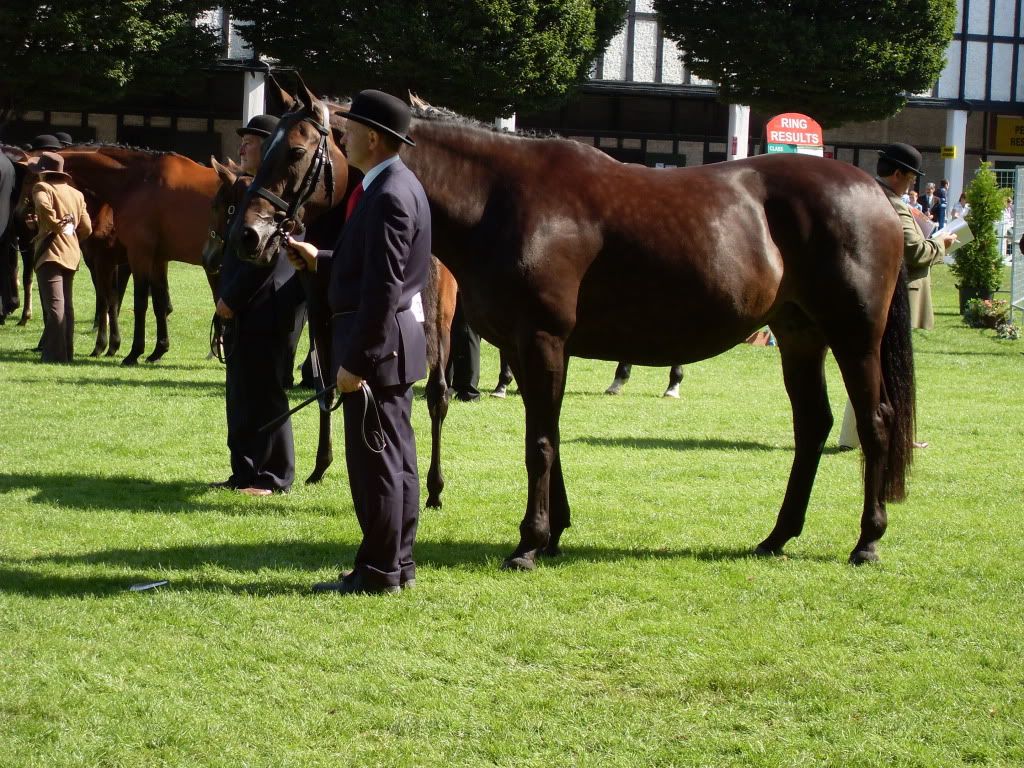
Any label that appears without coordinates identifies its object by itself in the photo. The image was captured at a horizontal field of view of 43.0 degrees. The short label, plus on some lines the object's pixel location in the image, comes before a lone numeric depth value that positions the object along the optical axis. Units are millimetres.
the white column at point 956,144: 45688
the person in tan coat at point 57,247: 14406
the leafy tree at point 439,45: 31375
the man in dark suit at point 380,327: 5520
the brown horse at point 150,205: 14672
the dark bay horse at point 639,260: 6258
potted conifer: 22234
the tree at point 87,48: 29906
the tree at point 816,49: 35375
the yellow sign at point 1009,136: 47750
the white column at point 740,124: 41969
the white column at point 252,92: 38781
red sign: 19141
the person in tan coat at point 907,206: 8508
